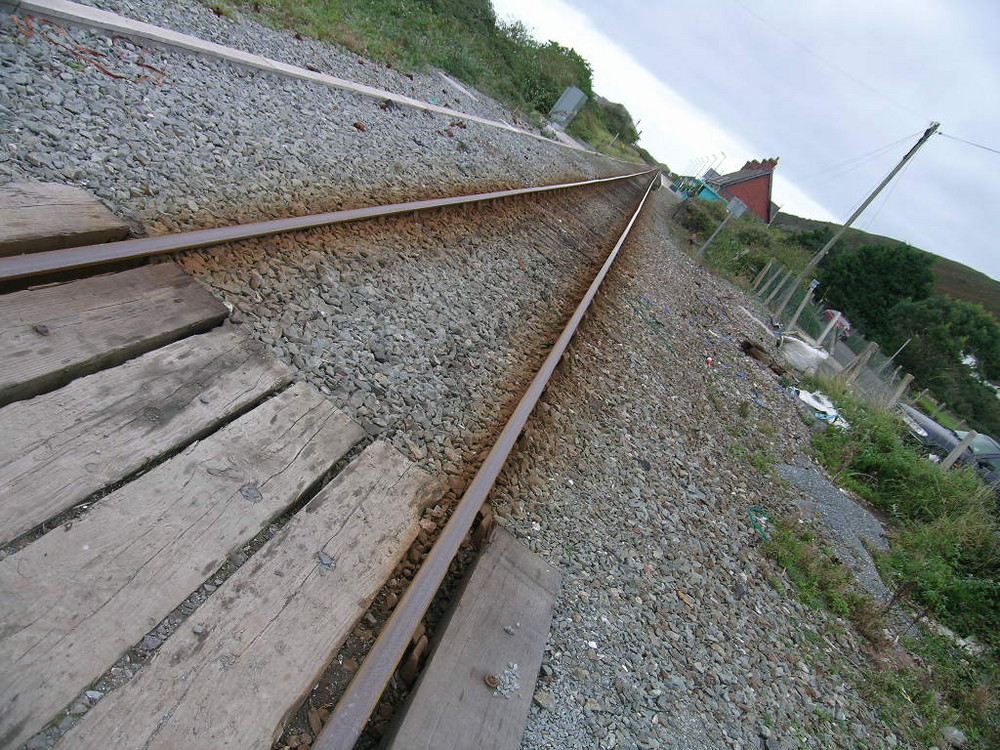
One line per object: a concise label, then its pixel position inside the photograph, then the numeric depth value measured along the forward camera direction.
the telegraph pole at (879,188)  17.15
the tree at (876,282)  34.75
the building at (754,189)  58.84
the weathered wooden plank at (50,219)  2.39
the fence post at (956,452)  7.71
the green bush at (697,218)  21.84
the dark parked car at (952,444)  11.46
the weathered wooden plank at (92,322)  1.95
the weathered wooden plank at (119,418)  1.66
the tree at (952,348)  28.44
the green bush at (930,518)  4.70
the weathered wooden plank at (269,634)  1.39
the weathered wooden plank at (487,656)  1.70
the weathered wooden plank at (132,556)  1.35
